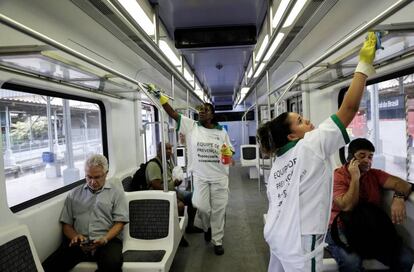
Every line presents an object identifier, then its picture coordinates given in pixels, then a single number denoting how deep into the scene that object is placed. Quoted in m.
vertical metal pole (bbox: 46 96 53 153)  2.88
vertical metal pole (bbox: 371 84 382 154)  3.29
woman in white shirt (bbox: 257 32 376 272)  1.28
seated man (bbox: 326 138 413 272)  2.03
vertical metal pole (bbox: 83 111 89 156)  3.66
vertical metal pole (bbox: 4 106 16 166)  2.30
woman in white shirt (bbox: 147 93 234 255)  3.13
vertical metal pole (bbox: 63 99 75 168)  3.24
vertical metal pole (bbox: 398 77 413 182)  2.72
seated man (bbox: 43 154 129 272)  2.20
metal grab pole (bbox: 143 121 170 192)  2.63
